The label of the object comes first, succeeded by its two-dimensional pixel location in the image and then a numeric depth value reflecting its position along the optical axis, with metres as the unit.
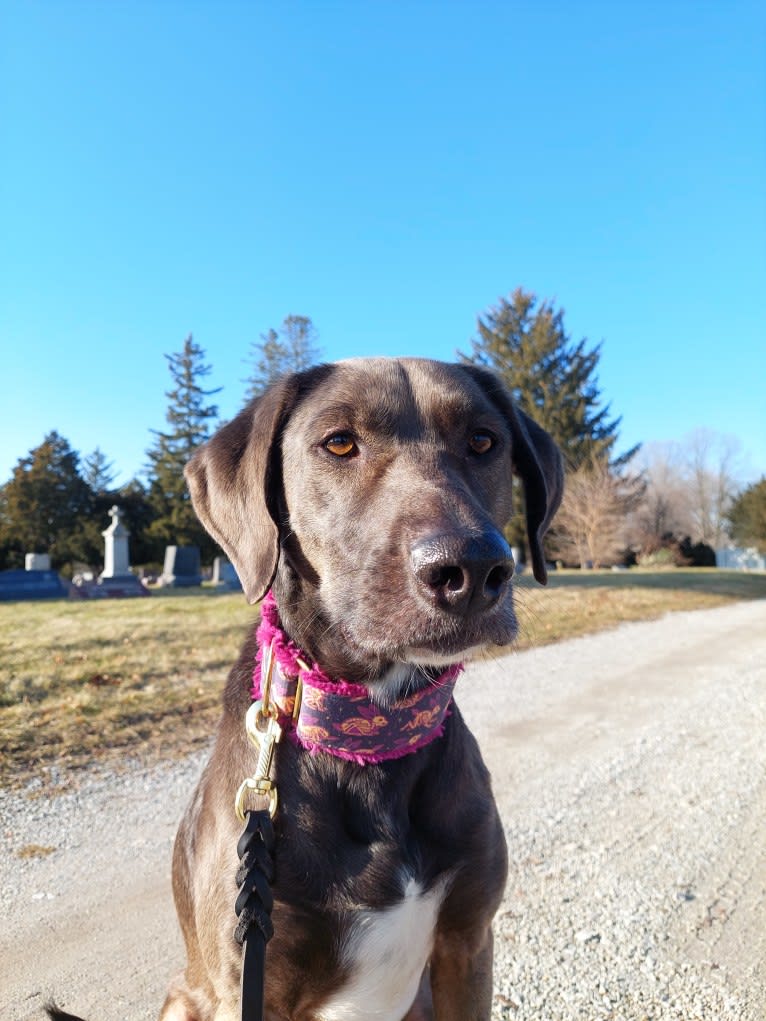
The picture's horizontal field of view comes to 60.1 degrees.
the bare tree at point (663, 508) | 45.18
